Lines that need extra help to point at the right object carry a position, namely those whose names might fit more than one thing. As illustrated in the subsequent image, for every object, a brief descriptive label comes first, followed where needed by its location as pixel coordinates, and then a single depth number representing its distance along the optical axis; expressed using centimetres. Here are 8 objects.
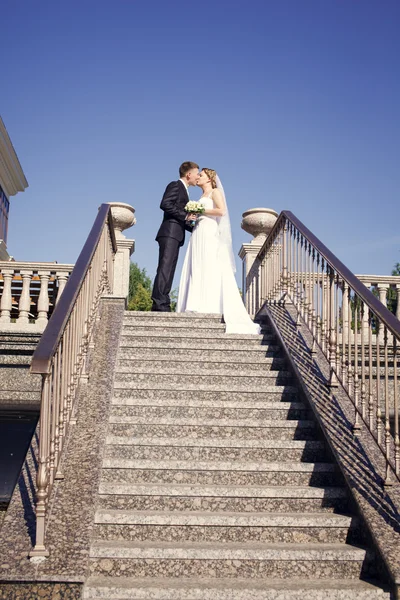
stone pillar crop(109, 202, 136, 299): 1091
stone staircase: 372
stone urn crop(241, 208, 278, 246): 1084
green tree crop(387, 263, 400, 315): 2061
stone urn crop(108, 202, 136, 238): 1091
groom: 869
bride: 860
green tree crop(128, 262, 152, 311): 2537
